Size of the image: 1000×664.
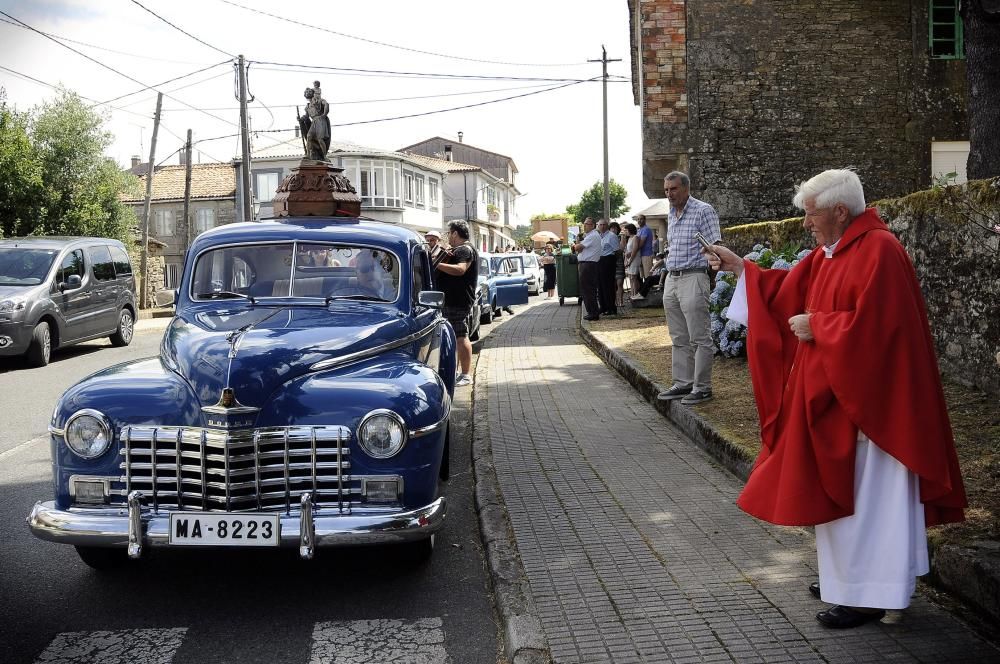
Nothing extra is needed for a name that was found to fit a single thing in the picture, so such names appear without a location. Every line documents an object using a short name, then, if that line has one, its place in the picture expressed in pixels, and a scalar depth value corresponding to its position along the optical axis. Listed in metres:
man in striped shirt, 8.02
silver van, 13.63
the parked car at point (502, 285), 21.52
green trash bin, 22.88
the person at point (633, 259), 19.09
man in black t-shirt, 9.95
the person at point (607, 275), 17.16
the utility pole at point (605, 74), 40.25
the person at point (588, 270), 16.52
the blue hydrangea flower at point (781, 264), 9.51
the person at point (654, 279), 17.41
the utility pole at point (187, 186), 37.69
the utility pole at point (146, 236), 32.34
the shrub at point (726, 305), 10.34
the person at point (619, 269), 19.30
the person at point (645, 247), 19.06
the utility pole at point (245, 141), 29.23
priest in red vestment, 3.65
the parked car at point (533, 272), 36.25
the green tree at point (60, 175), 24.08
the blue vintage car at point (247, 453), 4.20
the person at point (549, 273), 32.57
